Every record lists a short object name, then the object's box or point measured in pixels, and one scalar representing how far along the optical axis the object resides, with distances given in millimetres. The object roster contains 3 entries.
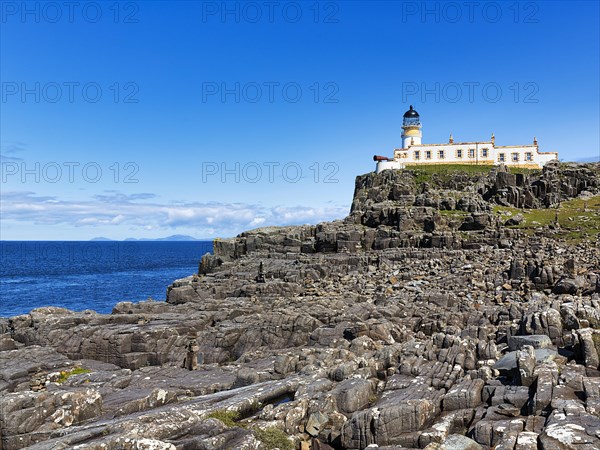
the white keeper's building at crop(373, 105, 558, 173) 115312
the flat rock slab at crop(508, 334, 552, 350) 22453
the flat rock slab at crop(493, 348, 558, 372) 19611
